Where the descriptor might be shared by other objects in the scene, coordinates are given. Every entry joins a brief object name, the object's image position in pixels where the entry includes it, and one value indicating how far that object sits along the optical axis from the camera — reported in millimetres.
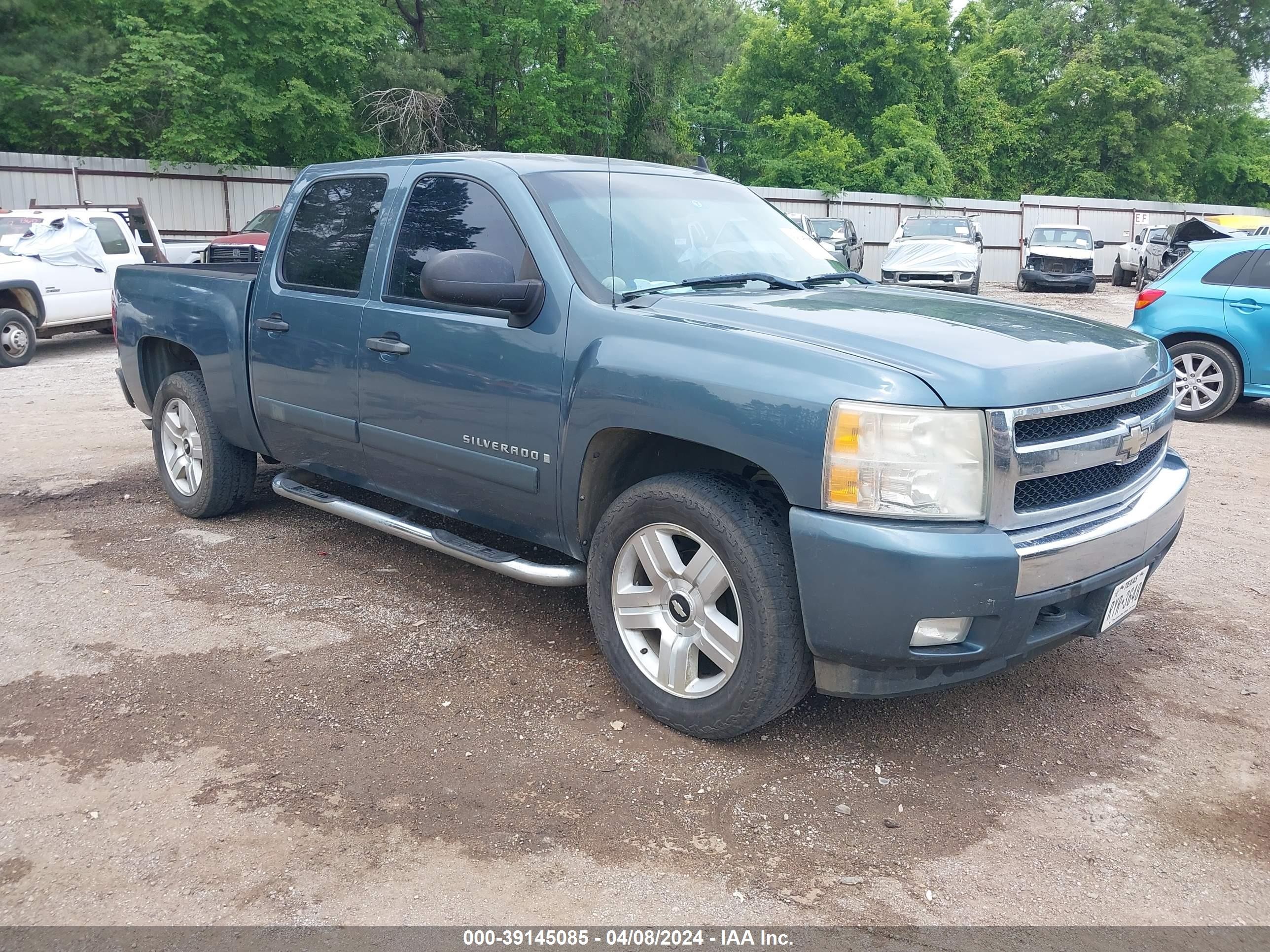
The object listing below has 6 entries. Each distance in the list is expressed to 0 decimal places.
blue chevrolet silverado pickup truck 3086
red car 14273
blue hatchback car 9039
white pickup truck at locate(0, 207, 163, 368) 12758
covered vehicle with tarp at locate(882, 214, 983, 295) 20266
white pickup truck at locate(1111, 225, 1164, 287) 26625
